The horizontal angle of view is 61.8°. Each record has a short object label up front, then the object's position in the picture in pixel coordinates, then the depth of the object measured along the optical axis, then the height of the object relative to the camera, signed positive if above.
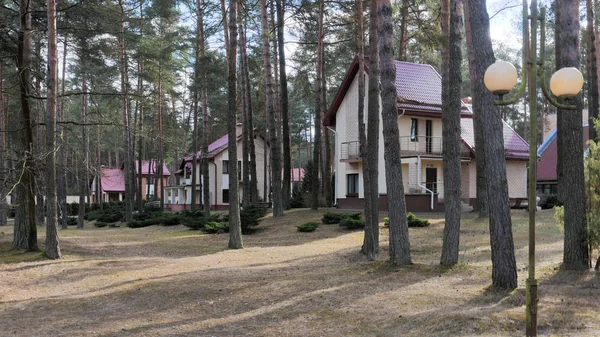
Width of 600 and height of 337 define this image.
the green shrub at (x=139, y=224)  25.72 -2.12
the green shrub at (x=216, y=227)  19.66 -1.79
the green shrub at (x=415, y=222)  17.36 -1.51
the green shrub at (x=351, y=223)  18.09 -1.57
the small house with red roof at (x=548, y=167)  32.09 +0.62
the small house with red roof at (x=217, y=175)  41.22 +0.53
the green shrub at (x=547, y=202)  24.91 -1.28
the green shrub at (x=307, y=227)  18.69 -1.76
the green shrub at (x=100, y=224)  28.66 -2.34
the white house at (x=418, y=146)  25.44 +1.73
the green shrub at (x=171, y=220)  24.70 -1.88
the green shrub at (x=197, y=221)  21.34 -1.71
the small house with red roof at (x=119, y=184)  60.56 -0.17
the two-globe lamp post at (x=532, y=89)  5.44 +0.99
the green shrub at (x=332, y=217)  19.53 -1.47
